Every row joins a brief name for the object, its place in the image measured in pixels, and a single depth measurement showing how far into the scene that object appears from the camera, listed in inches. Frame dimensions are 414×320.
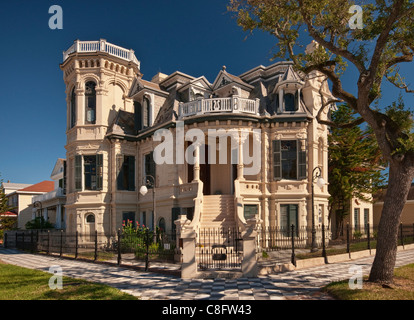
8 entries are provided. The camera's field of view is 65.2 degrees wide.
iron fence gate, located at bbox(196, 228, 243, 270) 497.4
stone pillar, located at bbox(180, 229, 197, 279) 462.0
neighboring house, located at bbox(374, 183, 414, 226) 1145.9
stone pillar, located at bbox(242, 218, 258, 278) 458.8
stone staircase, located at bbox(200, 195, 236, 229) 705.6
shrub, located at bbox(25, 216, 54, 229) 1176.2
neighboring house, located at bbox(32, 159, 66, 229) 1250.0
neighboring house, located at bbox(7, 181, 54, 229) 1712.6
